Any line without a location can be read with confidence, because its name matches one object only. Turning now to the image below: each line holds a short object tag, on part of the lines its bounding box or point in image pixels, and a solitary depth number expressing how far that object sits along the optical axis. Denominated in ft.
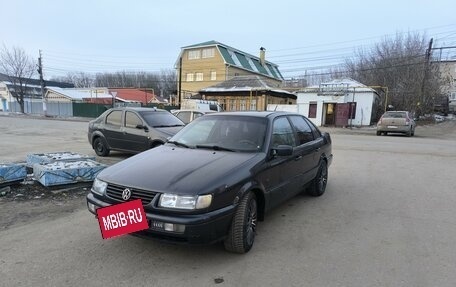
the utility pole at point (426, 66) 109.50
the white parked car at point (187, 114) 47.29
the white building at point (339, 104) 100.22
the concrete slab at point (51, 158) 22.57
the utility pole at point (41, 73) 136.56
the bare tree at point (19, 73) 162.61
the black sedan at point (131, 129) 30.91
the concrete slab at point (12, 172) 19.16
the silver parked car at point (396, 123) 68.44
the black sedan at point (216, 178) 11.03
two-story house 163.53
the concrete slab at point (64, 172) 19.65
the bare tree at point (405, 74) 117.08
